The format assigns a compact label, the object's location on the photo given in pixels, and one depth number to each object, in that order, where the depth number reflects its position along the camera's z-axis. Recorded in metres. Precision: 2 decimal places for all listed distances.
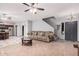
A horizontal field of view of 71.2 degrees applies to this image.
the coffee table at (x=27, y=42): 3.03
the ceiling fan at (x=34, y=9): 1.93
